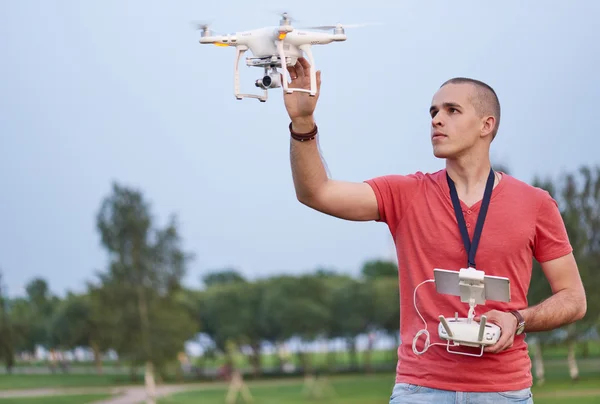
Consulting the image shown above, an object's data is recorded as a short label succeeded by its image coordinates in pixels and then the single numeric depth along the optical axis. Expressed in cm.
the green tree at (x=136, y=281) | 5275
